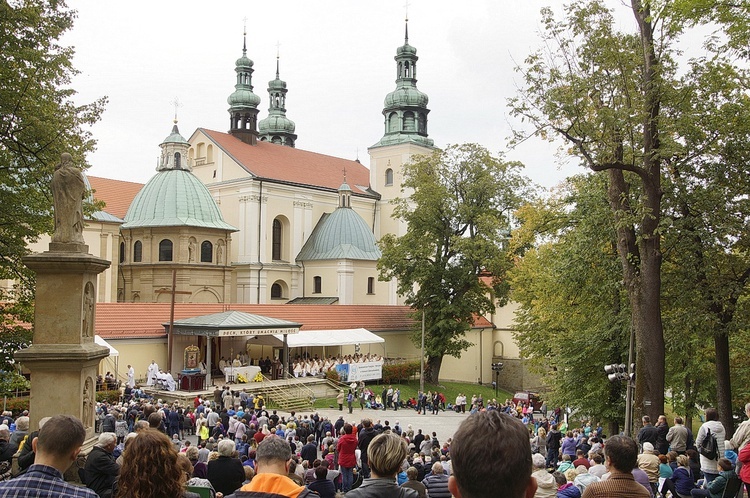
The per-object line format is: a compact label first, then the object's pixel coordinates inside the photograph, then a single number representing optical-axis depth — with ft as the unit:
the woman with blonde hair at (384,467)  14.10
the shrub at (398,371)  132.18
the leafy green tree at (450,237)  132.67
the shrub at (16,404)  80.69
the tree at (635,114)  47.65
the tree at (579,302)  67.92
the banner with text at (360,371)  120.78
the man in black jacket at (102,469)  22.12
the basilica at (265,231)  151.12
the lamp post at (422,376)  124.47
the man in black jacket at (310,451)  45.96
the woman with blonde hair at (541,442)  54.13
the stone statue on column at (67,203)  30.07
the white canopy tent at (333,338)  126.31
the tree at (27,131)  52.39
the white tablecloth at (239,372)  110.01
